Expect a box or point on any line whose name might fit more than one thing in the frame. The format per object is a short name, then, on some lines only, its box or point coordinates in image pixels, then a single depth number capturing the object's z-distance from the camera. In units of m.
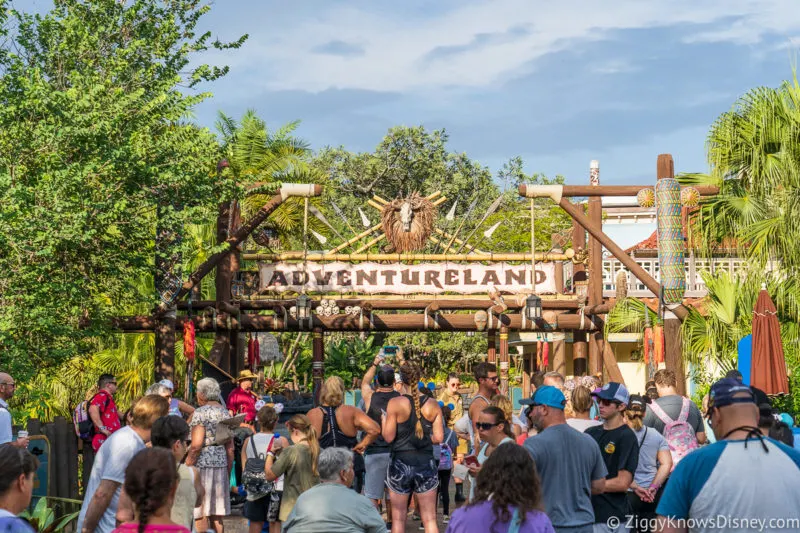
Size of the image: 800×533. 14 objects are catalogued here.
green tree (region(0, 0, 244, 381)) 12.57
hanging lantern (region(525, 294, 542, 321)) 19.84
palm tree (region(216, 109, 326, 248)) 29.55
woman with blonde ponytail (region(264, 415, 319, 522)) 7.94
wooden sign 20.98
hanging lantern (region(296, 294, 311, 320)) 20.19
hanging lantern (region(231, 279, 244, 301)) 20.53
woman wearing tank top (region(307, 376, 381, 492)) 9.34
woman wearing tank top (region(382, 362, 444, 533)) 9.30
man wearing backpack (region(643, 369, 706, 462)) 8.44
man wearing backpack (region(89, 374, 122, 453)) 11.16
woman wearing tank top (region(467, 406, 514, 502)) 6.86
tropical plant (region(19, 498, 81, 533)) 8.23
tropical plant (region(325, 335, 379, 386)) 41.06
